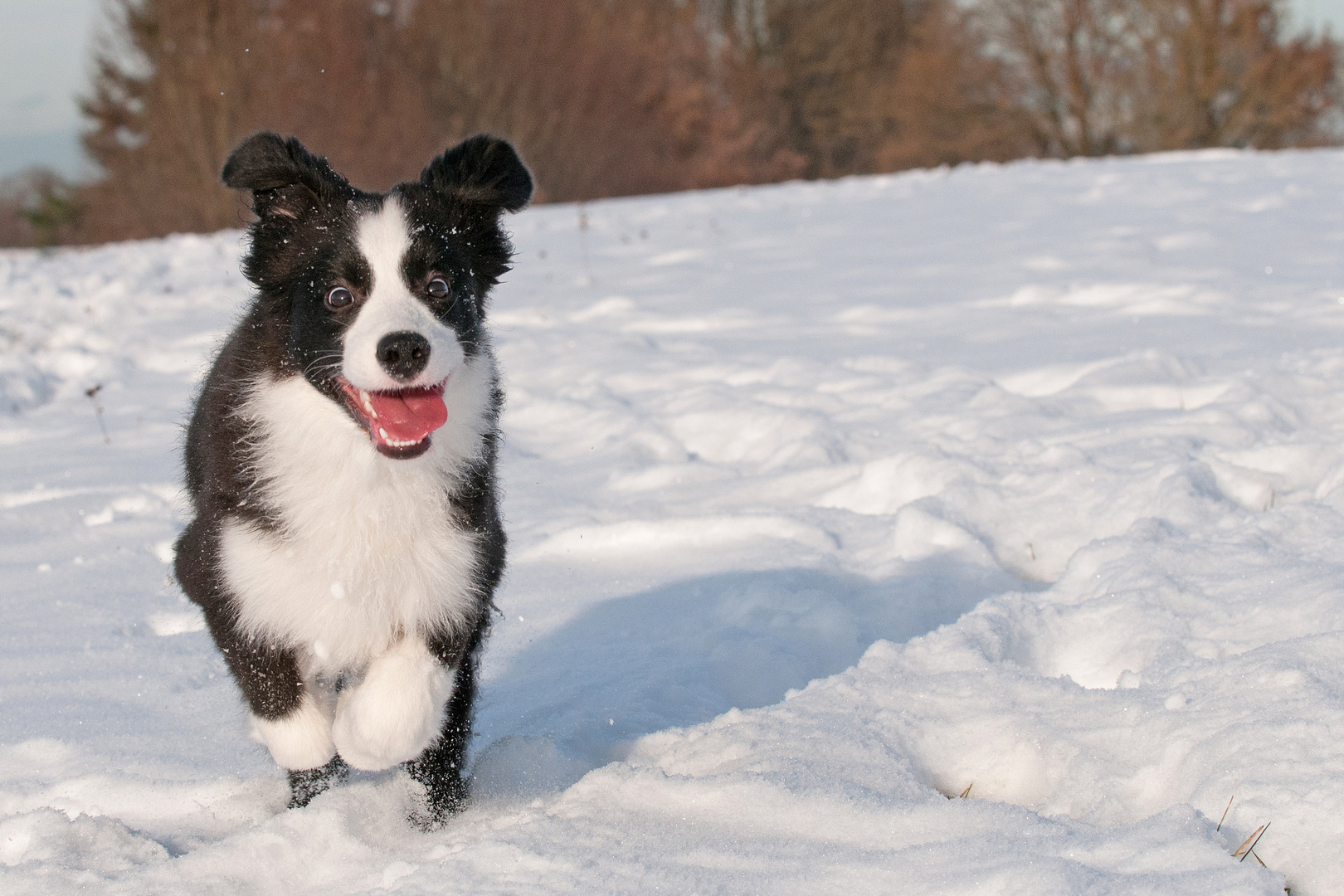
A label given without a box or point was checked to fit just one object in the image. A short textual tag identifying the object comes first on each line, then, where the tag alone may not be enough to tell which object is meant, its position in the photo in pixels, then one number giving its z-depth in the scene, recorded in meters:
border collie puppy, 2.50
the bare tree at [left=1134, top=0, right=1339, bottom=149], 26.05
